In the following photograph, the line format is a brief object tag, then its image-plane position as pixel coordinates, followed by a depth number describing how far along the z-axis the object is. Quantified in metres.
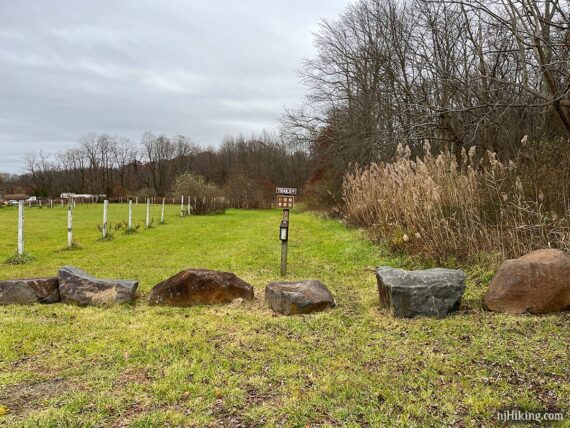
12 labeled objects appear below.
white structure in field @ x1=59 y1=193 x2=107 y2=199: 48.28
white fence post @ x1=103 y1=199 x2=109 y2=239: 12.38
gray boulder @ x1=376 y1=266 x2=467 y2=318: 4.44
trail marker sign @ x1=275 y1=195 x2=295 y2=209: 6.73
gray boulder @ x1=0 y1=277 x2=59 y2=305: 5.14
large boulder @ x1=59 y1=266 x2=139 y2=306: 5.14
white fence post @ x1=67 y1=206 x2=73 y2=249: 10.43
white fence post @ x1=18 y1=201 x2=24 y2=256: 8.62
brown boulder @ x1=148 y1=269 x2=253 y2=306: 5.14
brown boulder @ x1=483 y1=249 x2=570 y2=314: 4.26
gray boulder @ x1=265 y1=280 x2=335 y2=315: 4.73
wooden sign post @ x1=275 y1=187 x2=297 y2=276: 6.68
